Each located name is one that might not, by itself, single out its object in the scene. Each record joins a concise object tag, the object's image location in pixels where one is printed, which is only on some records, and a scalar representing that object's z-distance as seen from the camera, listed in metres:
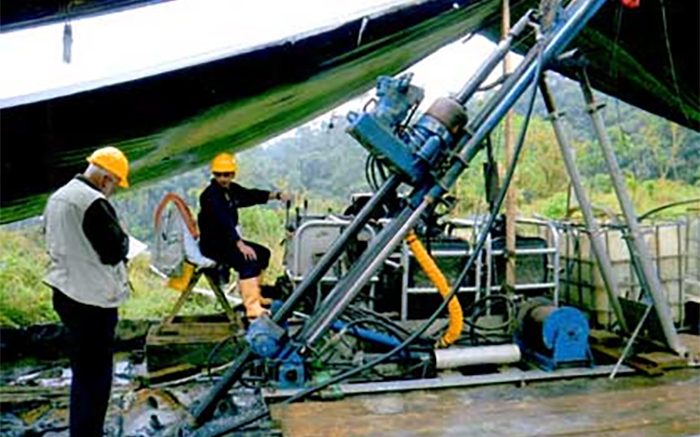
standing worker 2.61
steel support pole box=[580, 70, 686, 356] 3.07
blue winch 3.06
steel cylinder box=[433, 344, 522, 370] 3.11
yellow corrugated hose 2.78
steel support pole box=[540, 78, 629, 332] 3.21
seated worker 3.82
